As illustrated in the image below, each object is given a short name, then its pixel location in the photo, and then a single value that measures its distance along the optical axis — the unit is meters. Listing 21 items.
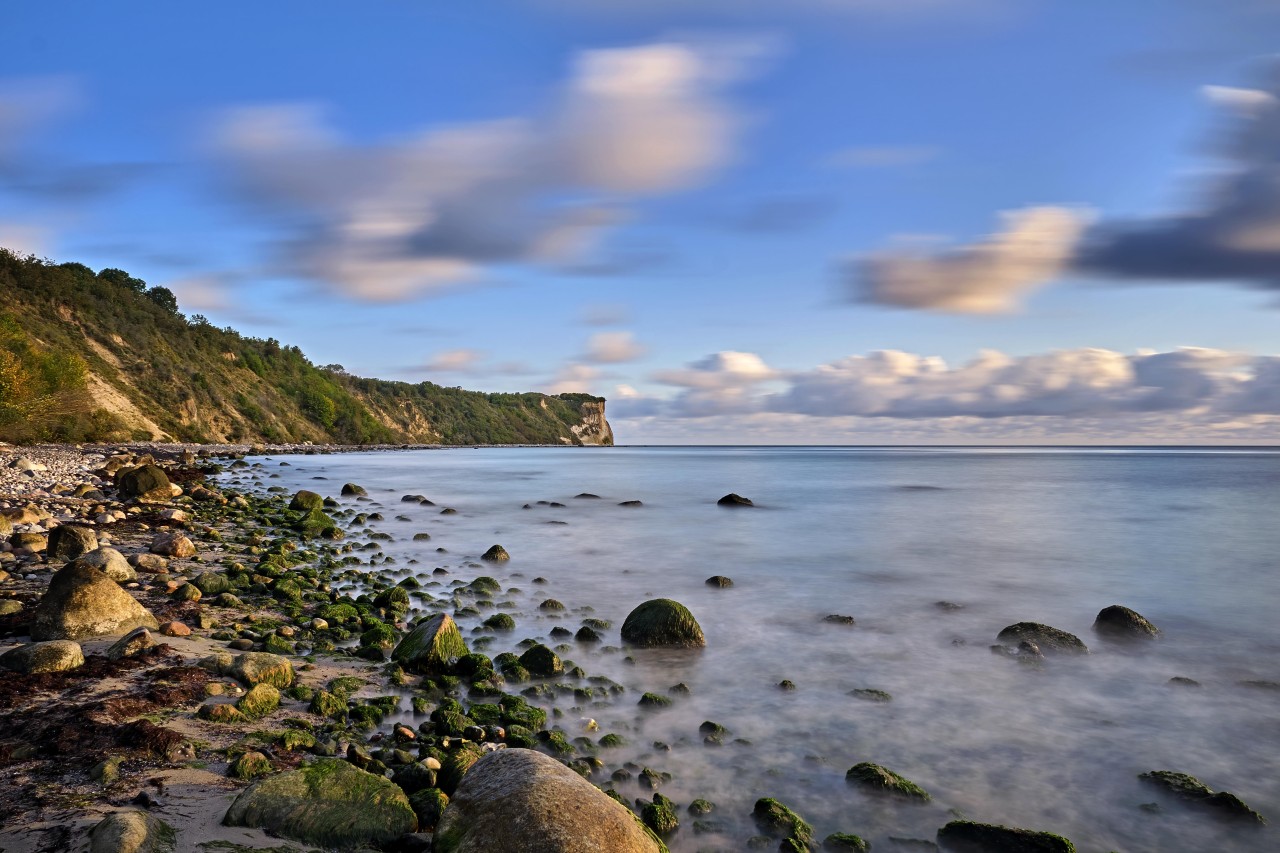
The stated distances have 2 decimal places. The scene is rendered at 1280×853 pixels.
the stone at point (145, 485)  19.92
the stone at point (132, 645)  6.71
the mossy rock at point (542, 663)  7.97
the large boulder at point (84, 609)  7.14
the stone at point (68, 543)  11.29
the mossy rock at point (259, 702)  5.80
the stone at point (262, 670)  6.38
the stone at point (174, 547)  12.70
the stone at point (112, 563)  9.42
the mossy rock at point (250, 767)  4.71
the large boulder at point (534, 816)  3.57
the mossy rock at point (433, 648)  7.58
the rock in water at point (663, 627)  9.52
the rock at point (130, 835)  3.43
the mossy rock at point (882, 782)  5.66
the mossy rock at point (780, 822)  4.96
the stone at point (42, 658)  6.11
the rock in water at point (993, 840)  4.76
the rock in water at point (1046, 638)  10.06
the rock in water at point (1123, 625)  11.30
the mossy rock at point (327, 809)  4.06
